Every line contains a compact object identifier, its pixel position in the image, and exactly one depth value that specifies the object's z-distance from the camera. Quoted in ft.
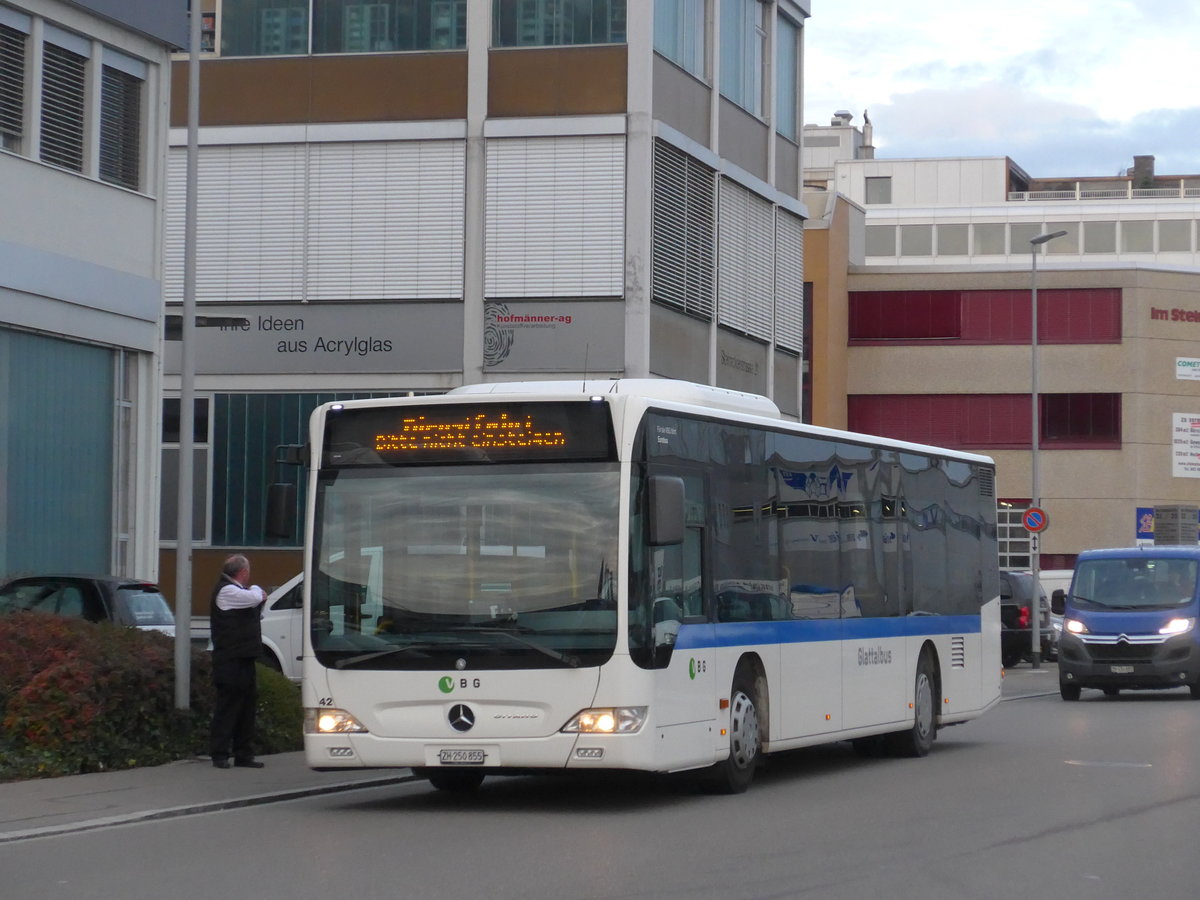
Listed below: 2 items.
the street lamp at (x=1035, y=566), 130.93
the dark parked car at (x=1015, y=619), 134.82
